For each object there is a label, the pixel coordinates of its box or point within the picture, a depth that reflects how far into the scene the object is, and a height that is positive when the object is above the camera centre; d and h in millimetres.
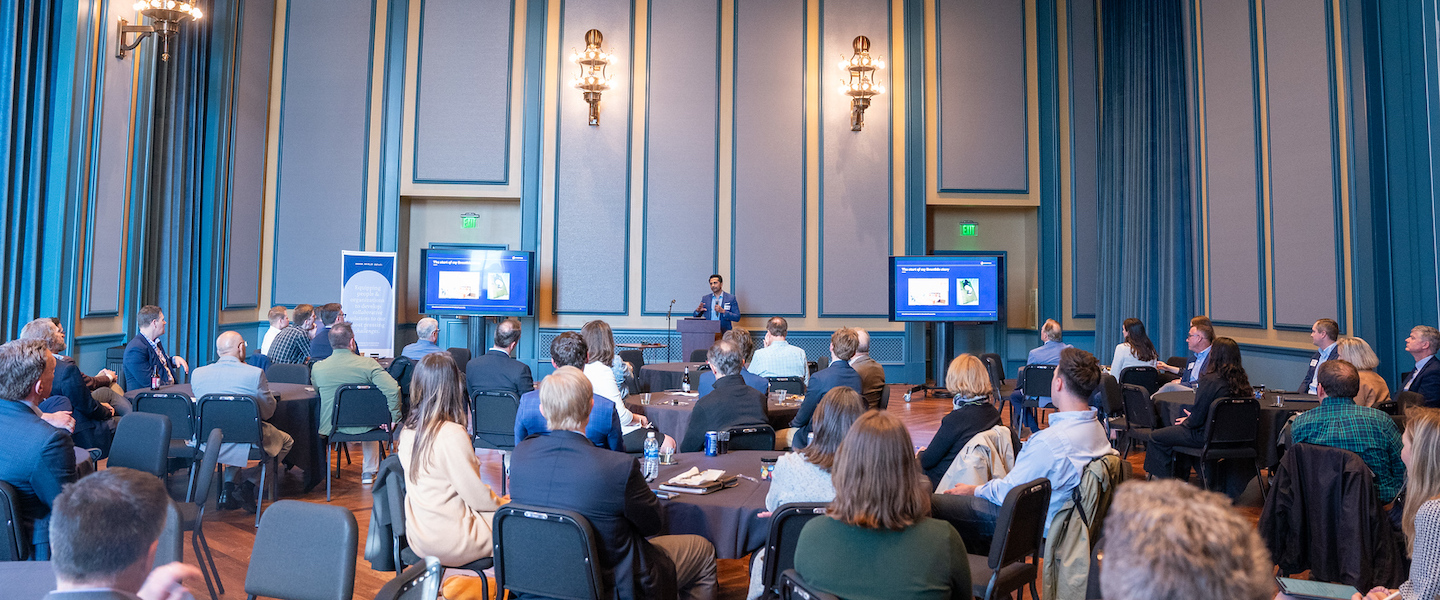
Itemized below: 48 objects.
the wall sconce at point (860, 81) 10703 +3268
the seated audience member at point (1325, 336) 5762 +40
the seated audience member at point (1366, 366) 4457 -134
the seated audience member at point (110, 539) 1456 -372
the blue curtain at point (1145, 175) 9617 +1977
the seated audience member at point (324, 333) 6941 -28
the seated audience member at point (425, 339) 6461 -63
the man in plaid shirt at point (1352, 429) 3475 -362
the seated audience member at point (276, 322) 7219 +62
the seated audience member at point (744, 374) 5246 -273
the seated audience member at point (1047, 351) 7541 -114
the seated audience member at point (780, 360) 6258 -190
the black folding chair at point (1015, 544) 2584 -659
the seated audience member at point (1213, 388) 5039 -285
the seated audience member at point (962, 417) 3414 -323
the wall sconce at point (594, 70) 10594 +3339
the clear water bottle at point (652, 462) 3332 -512
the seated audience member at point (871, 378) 5547 -276
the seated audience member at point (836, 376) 4824 -237
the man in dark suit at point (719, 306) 10102 +343
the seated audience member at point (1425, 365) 4957 -134
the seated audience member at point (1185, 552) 1128 -290
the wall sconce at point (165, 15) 6805 +2551
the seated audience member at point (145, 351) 5555 -157
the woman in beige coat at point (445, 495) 2896 -567
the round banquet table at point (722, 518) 2908 -640
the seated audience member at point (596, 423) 3746 -408
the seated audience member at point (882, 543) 1978 -492
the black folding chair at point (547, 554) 2439 -656
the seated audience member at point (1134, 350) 7031 -86
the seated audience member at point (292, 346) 6684 -133
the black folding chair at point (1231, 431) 5047 -549
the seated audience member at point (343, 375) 5355 -285
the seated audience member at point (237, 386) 4730 -327
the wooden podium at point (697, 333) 9711 +13
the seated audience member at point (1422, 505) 2090 -434
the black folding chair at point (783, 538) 2506 -617
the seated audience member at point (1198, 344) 6328 -28
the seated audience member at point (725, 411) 4207 -381
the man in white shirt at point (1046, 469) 2895 -449
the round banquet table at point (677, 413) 5086 -485
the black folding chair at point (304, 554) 2166 -587
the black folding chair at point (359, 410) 5254 -501
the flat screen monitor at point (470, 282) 10281 +606
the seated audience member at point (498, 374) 5648 -283
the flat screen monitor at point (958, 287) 10570 +631
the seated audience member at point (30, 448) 2688 -390
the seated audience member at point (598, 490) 2498 -472
